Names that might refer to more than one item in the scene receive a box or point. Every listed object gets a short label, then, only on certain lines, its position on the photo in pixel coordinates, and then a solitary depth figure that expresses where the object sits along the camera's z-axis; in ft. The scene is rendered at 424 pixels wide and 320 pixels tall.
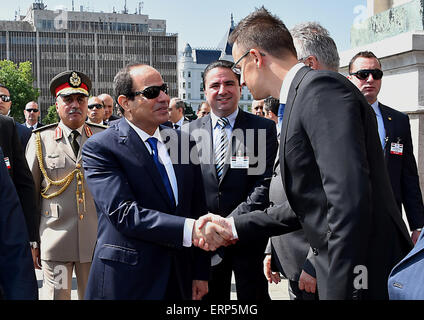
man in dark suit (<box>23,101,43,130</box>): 45.70
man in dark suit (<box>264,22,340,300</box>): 11.50
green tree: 222.48
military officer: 15.20
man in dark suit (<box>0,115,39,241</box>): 14.61
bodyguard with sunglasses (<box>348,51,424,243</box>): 15.01
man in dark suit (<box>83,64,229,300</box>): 9.95
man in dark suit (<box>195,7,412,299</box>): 7.16
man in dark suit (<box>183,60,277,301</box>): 14.30
